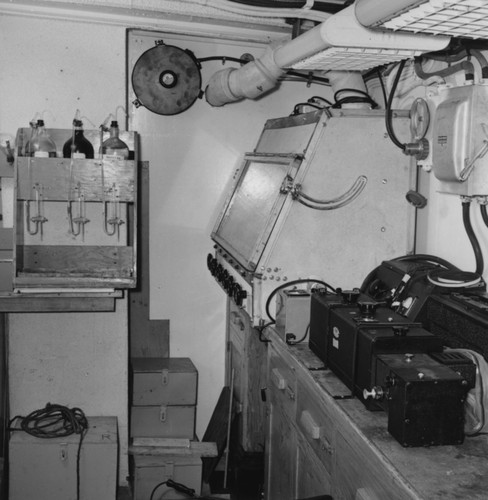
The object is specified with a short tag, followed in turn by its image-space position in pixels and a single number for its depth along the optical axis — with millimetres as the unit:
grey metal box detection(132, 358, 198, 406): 3932
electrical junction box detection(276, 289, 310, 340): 2650
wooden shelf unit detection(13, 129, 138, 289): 3391
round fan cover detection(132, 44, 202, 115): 3934
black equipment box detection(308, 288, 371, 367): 2346
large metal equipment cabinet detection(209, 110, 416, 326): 2854
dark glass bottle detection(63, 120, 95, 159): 3521
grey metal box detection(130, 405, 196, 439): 3965
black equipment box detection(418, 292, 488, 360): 2035
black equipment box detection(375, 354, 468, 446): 1660
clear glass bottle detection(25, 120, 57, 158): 3479
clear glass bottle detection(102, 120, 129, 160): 3564
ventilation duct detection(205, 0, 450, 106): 2193
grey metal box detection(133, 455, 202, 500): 3754
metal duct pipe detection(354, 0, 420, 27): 1642
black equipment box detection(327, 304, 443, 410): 1938
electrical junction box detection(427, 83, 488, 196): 2094
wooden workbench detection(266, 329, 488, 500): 1568
